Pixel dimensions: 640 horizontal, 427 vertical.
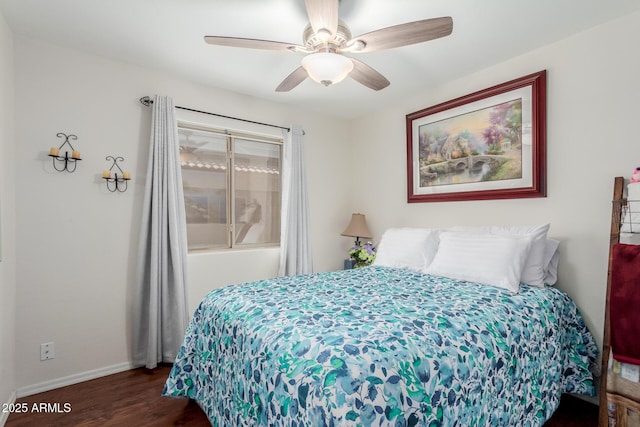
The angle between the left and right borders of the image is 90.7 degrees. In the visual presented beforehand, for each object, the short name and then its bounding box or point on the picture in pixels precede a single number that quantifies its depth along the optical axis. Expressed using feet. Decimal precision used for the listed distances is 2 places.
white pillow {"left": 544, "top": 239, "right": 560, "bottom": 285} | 7.02
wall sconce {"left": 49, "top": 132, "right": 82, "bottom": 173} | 7.42
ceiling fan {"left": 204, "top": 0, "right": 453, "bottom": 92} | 5.08
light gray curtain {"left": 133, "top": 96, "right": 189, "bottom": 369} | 8.26
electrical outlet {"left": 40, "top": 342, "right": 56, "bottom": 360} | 7.25
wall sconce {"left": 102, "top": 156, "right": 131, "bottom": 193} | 8.11
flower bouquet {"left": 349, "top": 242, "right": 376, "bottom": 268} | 10.89
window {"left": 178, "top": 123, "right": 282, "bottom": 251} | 9.82
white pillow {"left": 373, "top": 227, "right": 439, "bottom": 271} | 8.50
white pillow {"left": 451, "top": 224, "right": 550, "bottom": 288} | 6.75
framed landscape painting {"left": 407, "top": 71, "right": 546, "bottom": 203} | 7.64
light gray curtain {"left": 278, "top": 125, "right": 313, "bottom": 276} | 10.90
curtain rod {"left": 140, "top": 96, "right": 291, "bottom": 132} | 8.56
